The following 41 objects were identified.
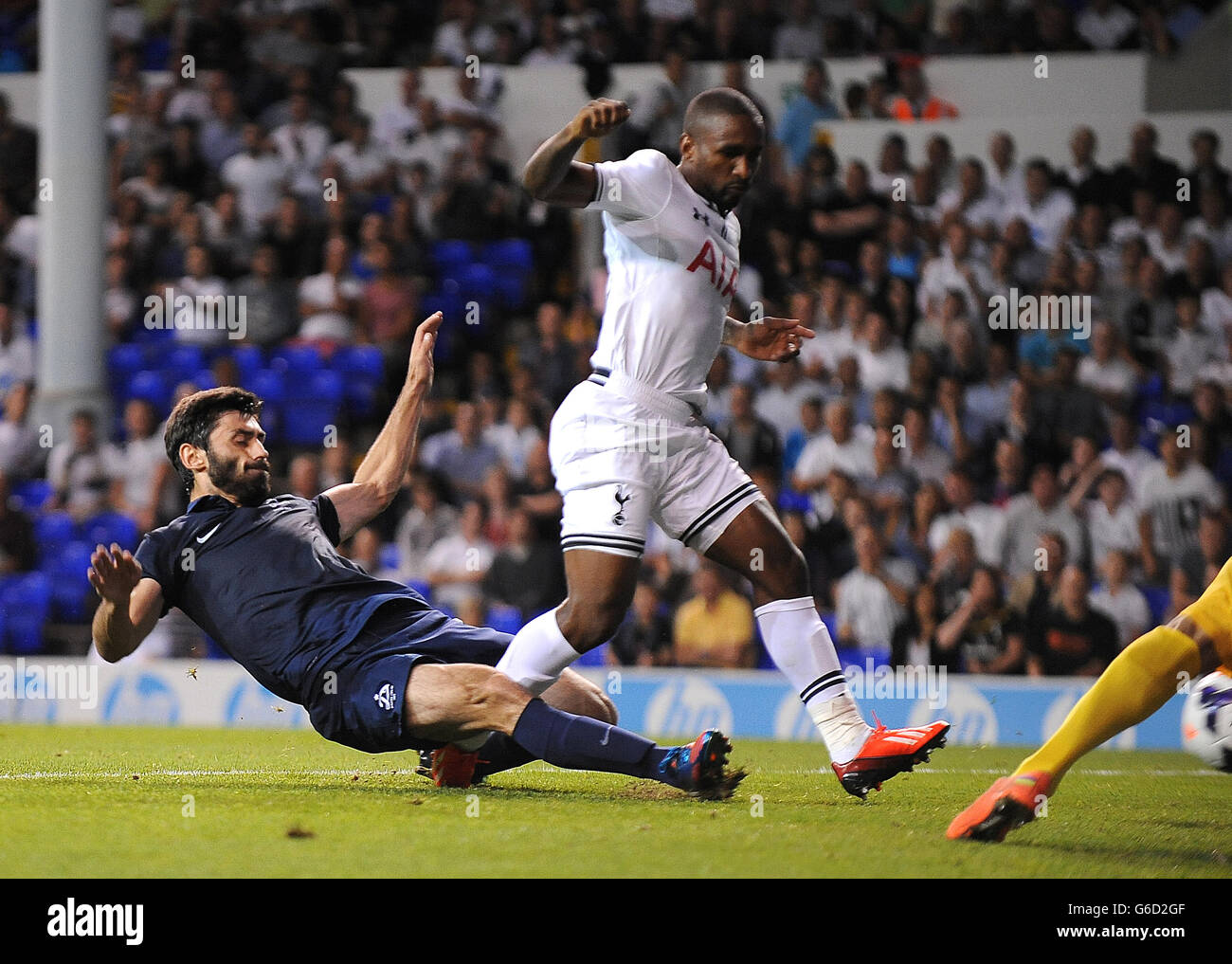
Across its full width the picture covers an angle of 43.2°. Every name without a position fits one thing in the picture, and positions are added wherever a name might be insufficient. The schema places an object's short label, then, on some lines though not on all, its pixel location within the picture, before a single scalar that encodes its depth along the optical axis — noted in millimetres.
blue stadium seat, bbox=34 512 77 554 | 9992
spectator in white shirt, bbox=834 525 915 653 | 9008
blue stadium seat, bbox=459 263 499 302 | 11734
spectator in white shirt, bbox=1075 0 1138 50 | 12867
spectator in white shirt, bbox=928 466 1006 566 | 9469
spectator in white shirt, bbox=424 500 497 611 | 9570
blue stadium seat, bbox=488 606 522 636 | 9211
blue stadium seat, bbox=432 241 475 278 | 11797
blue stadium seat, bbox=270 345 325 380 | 10922
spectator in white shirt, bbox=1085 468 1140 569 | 9531
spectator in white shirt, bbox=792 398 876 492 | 9805
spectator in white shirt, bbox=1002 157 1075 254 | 11320
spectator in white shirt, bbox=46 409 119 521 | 10055
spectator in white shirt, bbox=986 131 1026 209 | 11547
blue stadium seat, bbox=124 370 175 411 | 11016
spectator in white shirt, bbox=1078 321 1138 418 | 10348
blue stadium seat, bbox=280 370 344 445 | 10797
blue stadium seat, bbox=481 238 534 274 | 11945
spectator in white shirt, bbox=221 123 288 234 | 12078
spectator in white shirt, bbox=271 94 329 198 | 12234
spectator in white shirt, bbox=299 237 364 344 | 11164
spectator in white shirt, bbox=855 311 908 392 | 10352
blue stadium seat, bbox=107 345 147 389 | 11344
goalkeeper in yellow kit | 4238
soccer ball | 4301
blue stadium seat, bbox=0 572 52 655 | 9820
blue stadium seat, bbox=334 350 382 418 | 10977
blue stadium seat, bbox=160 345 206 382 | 11086
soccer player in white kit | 4762
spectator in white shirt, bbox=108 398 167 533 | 10039
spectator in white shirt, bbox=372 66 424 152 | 12477
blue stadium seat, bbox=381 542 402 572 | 10000
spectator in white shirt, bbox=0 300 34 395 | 11539
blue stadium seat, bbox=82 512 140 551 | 9883
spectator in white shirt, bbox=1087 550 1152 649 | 9094
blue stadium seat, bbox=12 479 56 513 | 10281
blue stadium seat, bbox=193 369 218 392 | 10930
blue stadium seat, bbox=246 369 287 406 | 10836
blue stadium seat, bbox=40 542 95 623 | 9844
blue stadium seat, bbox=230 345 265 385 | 10992
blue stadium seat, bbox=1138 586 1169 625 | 9219
